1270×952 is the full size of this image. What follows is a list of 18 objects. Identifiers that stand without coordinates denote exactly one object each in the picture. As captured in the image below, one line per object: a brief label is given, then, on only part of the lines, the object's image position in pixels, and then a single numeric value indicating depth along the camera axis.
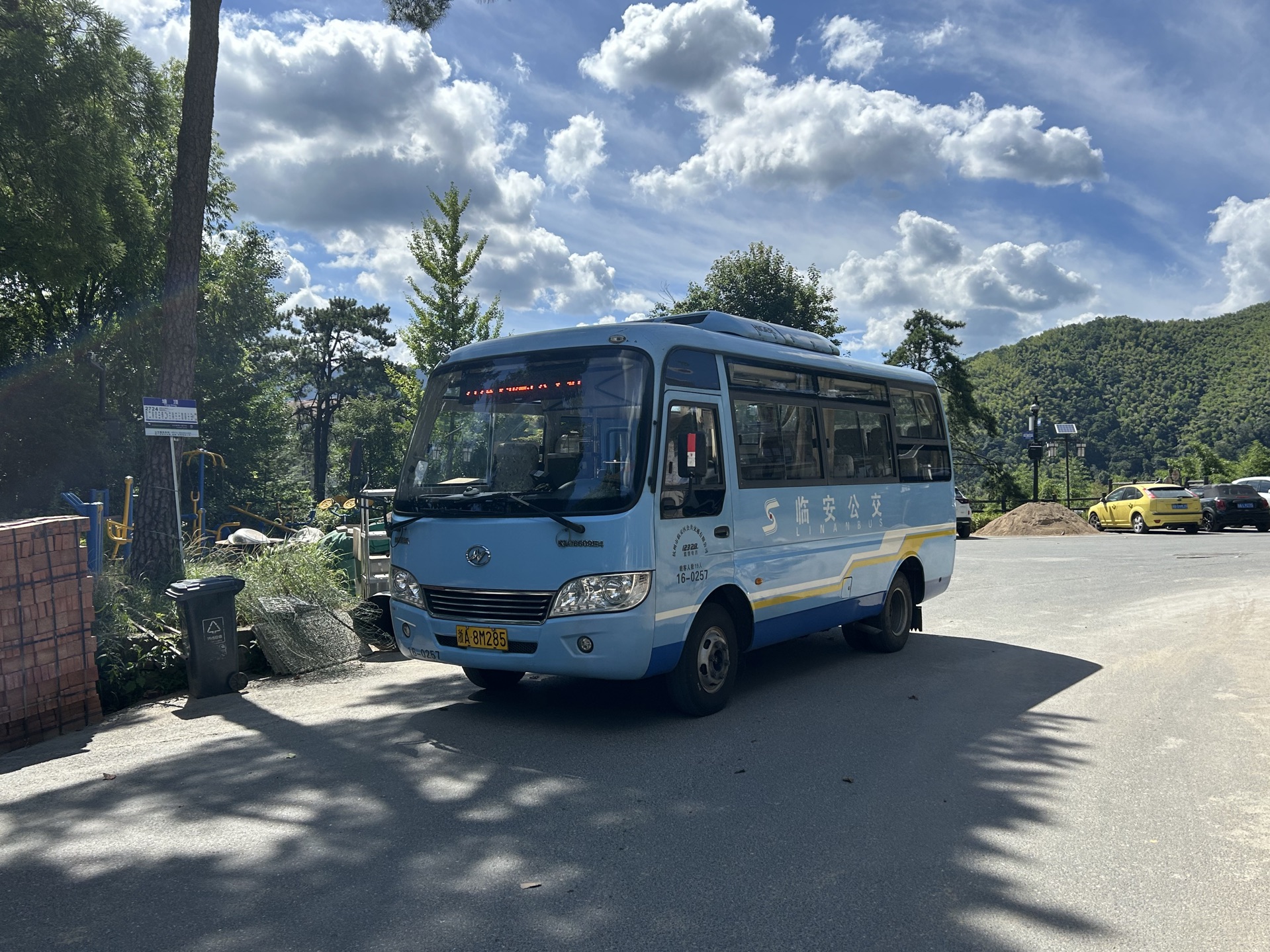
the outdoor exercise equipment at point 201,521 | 12.40
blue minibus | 6.22
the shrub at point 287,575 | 9.41
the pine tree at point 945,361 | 45.31
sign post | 9.77
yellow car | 30.41
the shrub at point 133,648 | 7.87
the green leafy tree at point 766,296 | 43.16
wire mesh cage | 8.87
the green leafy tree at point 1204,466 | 48.50
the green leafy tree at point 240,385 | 35.19
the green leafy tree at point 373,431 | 69.56
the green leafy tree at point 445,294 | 22.94
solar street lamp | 40.03
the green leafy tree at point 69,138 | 12.91
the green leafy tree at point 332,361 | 74.44
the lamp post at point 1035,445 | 38.25
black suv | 30.62
